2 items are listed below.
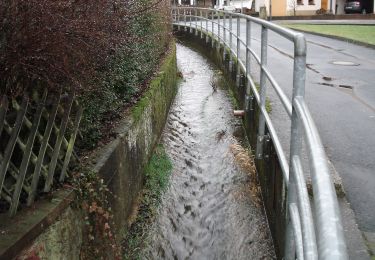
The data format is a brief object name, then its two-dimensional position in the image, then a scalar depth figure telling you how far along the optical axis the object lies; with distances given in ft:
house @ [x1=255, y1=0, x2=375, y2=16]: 123.34
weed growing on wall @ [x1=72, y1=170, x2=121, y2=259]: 11.93
